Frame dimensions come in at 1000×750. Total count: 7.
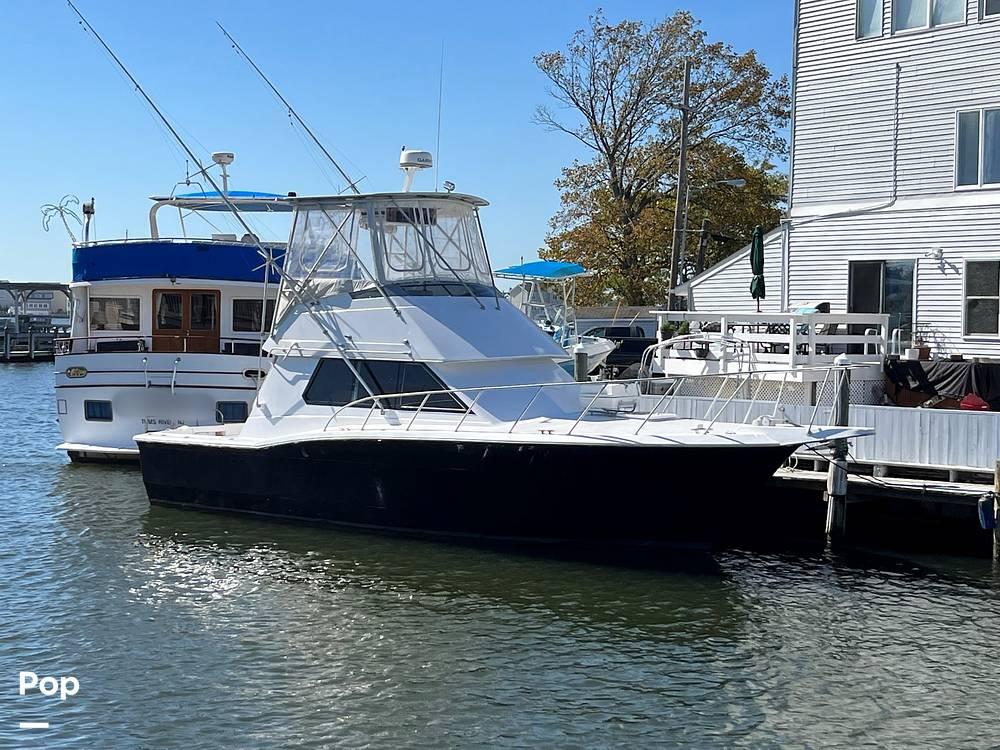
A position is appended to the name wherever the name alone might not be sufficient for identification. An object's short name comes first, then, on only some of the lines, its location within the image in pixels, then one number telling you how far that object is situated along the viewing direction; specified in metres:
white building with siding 21.03
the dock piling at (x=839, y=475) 15.05
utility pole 27.75
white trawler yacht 21.92
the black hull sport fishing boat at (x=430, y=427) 14.29
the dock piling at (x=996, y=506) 14.17
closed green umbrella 21.89
